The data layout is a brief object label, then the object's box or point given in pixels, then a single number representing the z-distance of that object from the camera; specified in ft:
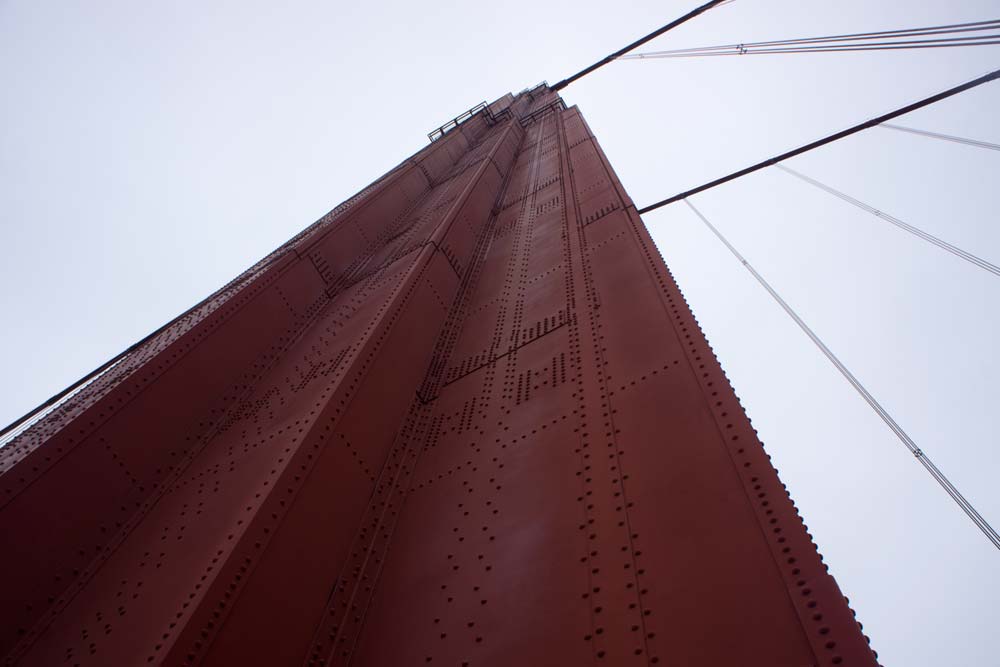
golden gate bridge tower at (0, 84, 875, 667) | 8.25
